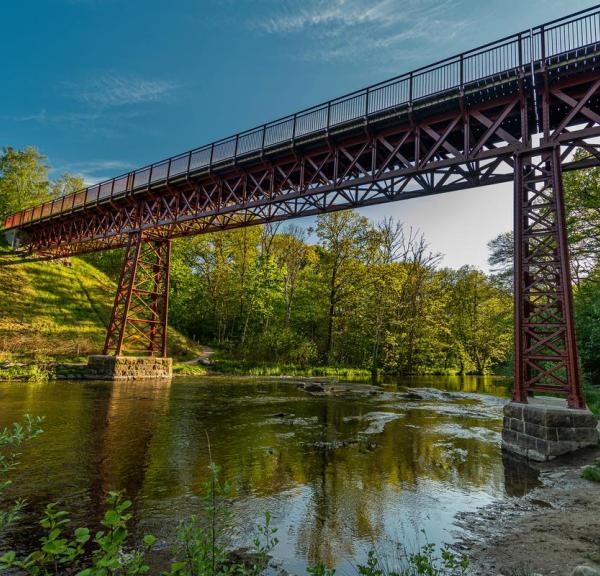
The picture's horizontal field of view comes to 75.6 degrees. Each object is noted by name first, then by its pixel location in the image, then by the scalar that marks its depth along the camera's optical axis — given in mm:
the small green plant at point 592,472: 6684
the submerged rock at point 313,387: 20538
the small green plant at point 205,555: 2510
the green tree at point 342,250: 35969
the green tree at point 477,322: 42562
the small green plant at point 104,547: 1935
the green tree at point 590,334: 16562
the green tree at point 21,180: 46750
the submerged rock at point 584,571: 3232
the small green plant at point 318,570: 2793
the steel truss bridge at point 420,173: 9953
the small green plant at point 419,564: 3223
